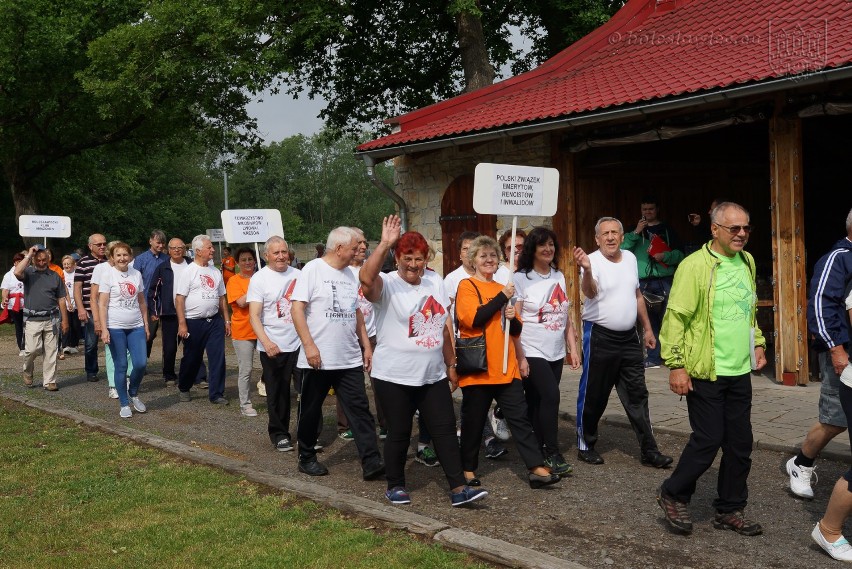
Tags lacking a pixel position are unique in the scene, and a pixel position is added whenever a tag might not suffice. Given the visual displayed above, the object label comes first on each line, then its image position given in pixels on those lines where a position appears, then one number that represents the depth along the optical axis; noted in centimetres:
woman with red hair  571
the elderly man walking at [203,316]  1002
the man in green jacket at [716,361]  495
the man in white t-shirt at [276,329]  766
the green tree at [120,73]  2069
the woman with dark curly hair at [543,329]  641
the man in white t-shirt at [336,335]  639
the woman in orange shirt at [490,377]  590
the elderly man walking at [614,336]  648
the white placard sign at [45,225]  1434
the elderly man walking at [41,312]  1134
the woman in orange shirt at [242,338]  924
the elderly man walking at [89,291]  1193
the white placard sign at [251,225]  1054
